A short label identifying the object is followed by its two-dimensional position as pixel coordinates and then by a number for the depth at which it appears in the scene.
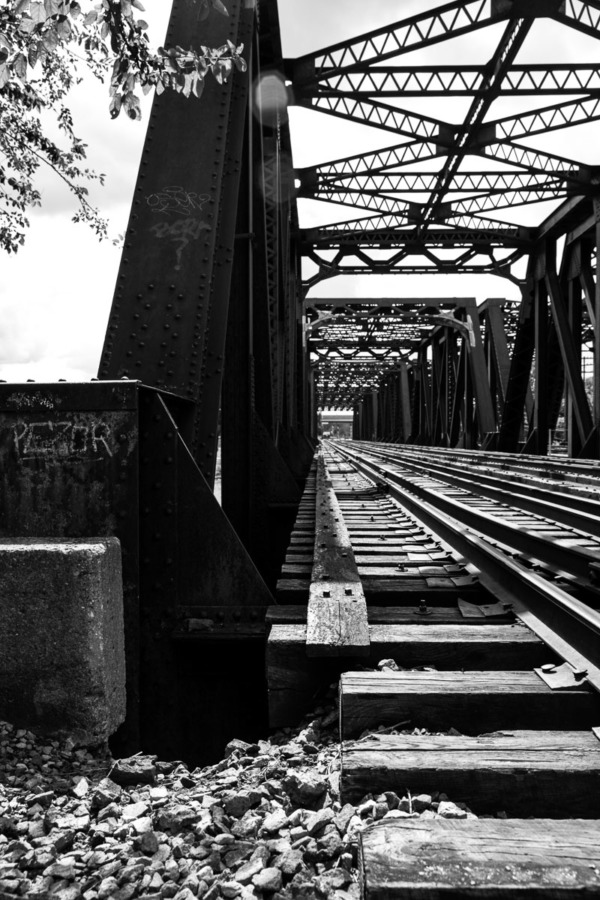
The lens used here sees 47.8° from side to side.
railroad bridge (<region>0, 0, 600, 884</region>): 2.77
